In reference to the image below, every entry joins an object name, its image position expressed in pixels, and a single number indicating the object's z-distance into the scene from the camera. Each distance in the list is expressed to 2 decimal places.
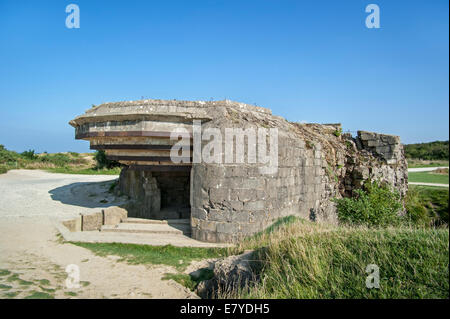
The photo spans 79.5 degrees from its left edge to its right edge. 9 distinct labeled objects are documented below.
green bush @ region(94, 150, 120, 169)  22.39
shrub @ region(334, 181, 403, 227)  8.05
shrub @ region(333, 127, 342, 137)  11.52
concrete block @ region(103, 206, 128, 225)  8.38
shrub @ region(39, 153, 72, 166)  27.27
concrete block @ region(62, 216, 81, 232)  7.55
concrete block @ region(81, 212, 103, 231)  7.95
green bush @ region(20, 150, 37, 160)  28.57
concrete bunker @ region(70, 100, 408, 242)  6.47
